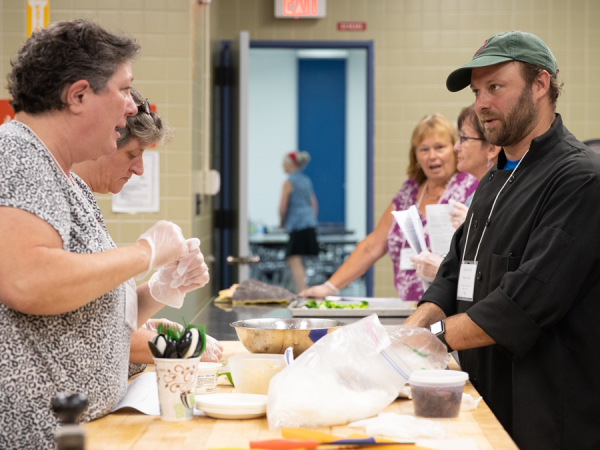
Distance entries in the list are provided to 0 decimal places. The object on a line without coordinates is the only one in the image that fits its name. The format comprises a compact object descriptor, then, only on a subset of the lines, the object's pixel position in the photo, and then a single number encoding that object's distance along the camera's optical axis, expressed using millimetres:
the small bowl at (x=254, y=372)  3360
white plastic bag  3137
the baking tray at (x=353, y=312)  4786
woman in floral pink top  5346
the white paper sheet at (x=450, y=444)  3035
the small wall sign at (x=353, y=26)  8101
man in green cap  3542
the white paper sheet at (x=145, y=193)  5549
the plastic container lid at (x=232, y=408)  3199
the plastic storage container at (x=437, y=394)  3201
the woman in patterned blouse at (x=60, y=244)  2989
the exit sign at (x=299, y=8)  7982
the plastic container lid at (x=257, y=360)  3374
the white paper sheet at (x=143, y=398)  3230
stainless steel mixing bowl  3554
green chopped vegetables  4902
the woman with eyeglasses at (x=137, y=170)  3513
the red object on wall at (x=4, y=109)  5464
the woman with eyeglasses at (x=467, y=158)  4736
